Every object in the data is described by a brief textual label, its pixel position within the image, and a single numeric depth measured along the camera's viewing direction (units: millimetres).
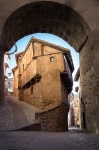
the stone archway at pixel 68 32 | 3367
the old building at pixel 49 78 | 9328
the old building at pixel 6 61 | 21382
